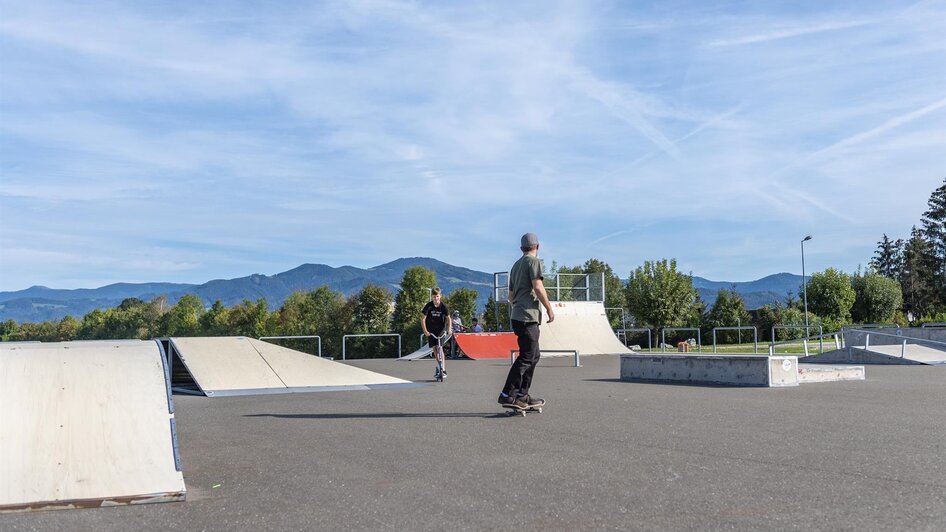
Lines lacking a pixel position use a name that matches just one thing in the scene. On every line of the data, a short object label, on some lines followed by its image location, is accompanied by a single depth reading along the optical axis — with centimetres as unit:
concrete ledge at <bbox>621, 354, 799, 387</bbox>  1289
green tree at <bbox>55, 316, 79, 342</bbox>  17825
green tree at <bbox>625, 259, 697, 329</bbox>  6725
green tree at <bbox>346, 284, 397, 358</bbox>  12094
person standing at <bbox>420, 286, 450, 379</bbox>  1521
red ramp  2773
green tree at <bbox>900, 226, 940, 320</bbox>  8800
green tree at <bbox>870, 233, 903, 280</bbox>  12000
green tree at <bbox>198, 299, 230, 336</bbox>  15841
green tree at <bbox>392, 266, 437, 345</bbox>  12232
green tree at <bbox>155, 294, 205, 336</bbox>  16750
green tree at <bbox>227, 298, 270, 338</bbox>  14586
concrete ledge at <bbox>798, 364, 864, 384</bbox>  1347
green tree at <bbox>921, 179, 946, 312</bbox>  8606
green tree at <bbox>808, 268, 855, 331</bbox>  8625
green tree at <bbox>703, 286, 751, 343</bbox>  7500
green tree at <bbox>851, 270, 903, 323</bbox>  8906
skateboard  890
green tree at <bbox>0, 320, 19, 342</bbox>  19068
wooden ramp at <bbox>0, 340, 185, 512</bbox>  479
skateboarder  891
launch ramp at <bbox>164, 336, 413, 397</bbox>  1315
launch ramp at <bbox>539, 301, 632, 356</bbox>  3056
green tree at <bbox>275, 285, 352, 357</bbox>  12525
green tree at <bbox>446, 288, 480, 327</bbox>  13038
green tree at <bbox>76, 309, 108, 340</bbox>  17509
